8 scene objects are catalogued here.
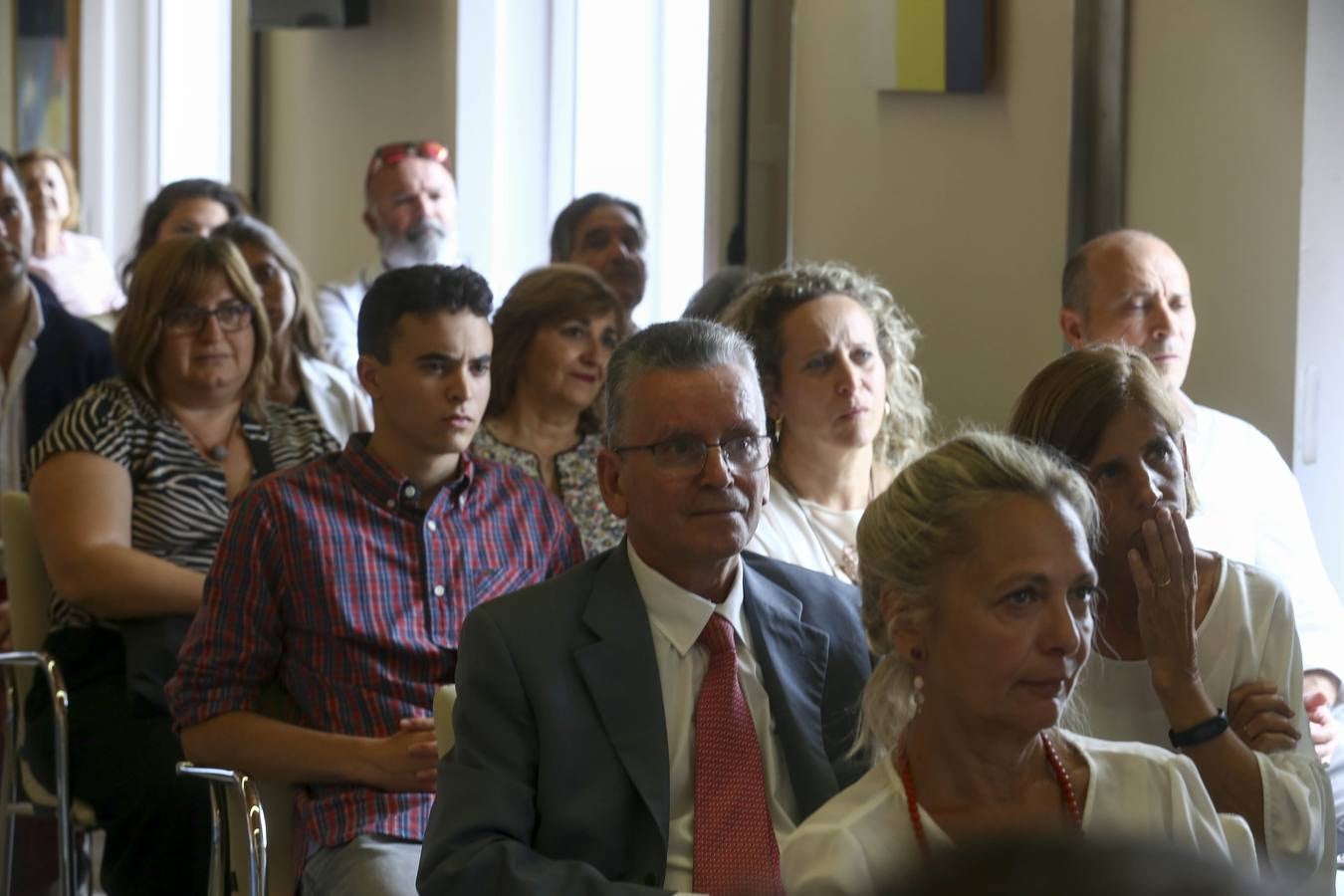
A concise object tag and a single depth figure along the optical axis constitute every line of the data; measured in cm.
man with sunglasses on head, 1109
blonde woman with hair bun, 342
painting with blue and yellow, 805
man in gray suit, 377
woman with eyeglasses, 607
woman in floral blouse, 719
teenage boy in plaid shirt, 502
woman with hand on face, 390
